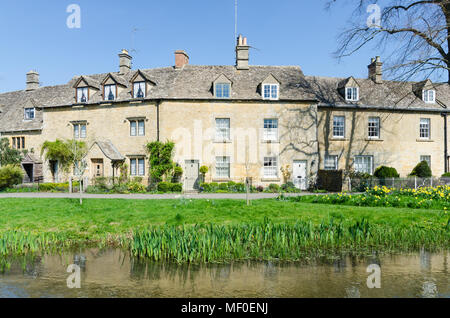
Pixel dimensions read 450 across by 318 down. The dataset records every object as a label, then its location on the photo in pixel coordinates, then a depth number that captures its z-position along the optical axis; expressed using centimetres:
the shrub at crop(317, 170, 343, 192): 2222
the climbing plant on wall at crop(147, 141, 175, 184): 2370
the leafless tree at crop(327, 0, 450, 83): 1570
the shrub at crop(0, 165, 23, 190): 2319
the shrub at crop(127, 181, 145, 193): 2269
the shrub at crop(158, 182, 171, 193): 2231
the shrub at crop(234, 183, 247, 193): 2251
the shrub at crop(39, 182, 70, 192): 2348
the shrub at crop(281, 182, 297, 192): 2308
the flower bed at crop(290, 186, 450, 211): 1254
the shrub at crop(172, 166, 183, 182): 2355
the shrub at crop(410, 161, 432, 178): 2516
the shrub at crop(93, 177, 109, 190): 2309
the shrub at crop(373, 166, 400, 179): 2331
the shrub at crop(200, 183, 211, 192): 2267
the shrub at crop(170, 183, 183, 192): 2227
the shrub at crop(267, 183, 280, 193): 2335
